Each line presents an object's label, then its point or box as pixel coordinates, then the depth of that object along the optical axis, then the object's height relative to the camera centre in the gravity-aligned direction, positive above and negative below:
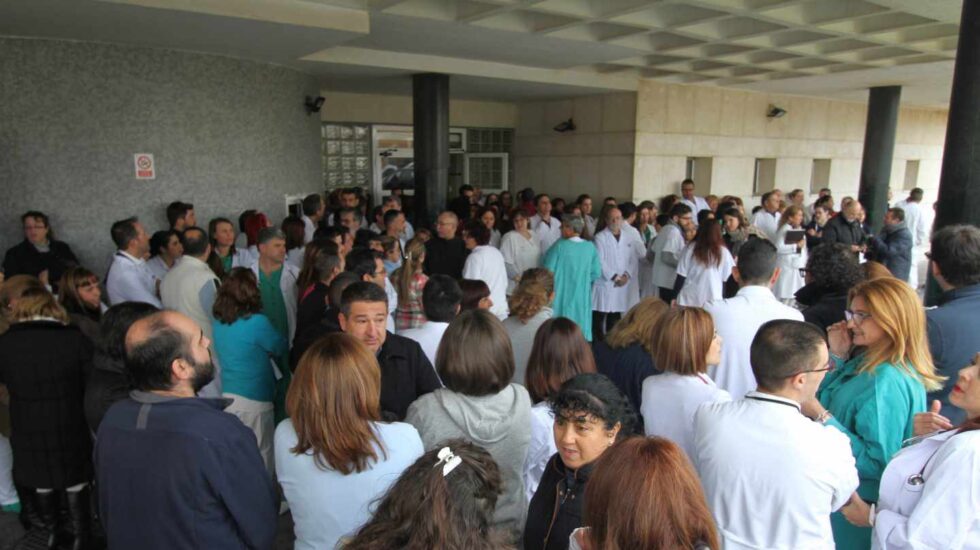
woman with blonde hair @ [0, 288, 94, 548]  3.15 -1.21
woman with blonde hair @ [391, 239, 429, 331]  4.42 -0.90
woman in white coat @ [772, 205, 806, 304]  7.52 -0.99
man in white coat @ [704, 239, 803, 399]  3.35 -0.78
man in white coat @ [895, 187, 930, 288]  10.34 -0.70
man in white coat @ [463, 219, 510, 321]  5.52 -0.88
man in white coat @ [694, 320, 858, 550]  1.89 -0.89
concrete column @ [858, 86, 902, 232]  12.95 +0.50
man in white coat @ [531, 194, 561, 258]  8.73 -0.75
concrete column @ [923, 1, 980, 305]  4.82 +0.36
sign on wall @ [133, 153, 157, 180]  6.66 +0.04
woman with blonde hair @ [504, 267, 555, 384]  3.66 -0.86
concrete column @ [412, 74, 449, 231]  9.69 +0.49
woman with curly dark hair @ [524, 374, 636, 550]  1.90 -0.87
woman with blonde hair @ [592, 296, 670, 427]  3.08 -0.90
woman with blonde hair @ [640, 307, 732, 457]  2.58 -0.87
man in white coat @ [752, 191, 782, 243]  9.04 -0.56
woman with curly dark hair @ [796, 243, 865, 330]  3.60 -0.60
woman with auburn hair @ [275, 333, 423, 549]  1.96 -0.90
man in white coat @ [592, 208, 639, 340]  7.36 -1.10
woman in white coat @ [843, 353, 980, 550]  1.73 -0.92
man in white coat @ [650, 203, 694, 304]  7.08 -0.84
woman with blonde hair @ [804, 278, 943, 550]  2.29 -0.80
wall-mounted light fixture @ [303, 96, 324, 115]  8.84 +0.99
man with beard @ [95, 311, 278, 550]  1.90 -0.91
